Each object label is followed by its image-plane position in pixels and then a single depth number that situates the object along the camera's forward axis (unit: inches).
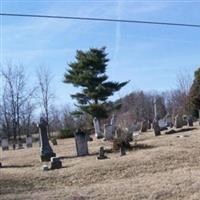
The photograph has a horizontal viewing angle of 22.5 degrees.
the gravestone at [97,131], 1292.8
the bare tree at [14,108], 2393.0
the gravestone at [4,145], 1547.7
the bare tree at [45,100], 2430.7
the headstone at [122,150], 703.7
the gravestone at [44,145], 842.0
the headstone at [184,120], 1315.6
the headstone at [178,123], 1227.9
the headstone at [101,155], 689.6
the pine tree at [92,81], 1982.9
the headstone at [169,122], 1417.3
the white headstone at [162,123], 1291.8
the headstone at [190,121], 1239.8
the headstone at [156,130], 1019.9
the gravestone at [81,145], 824.9
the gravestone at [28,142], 1535.8
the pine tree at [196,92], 1609.3
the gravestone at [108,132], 1090.7
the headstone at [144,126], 1317.4
